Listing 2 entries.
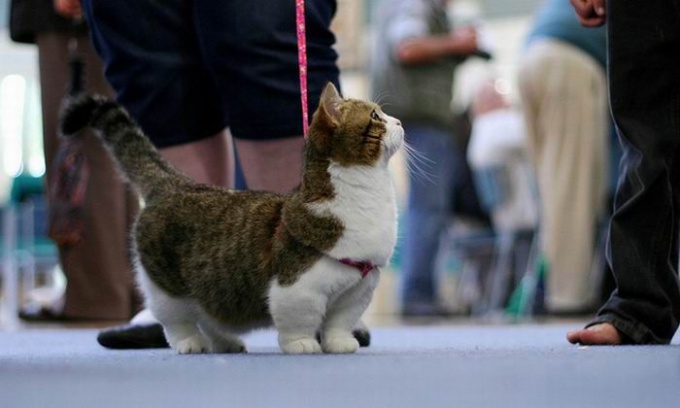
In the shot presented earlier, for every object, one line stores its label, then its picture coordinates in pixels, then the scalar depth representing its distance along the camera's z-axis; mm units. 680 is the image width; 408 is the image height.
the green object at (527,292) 10484
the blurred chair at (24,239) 12133
